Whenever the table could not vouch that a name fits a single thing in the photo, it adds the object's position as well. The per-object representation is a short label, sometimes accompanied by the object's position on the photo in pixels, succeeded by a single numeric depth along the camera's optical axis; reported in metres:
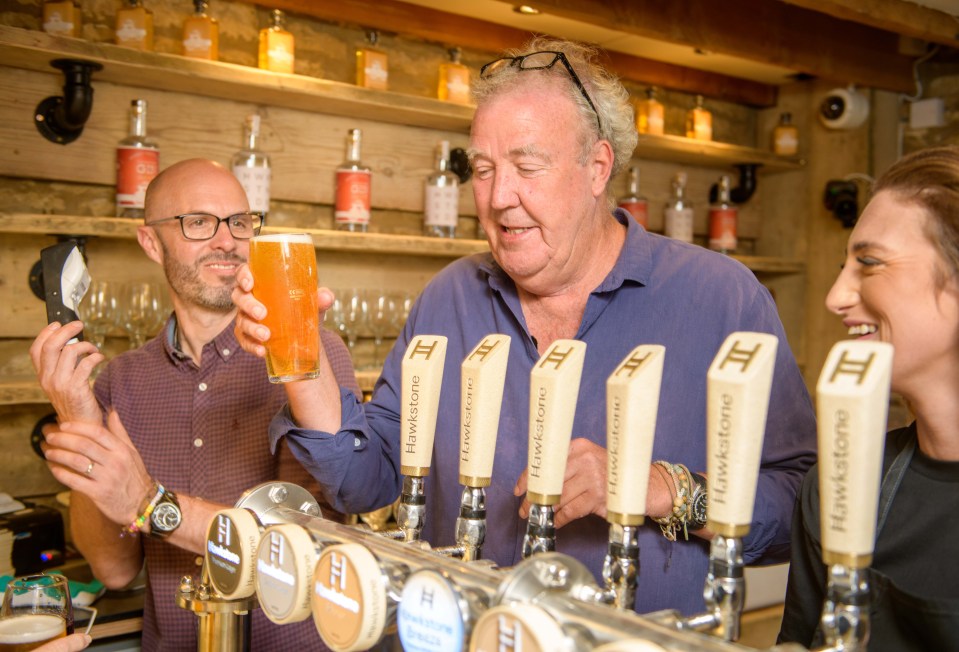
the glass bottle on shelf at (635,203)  3.41
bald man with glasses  1.82
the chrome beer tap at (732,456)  0.63
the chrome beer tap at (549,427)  0.74
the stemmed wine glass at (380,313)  2.84
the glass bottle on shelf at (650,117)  3.46
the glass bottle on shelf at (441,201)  2.99
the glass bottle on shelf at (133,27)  2.38
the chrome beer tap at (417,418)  0.88
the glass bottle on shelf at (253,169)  2.61
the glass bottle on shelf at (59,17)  2.31
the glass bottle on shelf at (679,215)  3.63
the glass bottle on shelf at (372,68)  2.79
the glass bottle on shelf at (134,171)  2.39
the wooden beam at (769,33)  2.85
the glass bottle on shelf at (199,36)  2.49
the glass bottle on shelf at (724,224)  3.73
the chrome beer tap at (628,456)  0.69
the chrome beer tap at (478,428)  0.81
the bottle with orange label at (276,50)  2.60
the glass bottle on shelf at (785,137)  3.93
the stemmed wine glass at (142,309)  2.44
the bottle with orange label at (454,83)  2.98
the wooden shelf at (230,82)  2.20
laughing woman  0.92
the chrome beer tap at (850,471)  0.57
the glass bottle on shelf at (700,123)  3.65
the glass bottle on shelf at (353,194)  2.78
